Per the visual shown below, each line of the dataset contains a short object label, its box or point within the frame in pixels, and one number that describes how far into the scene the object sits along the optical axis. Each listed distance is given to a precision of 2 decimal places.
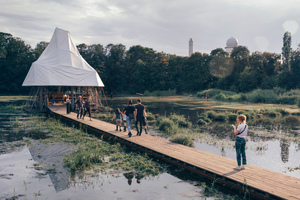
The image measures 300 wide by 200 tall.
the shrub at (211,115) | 23.71
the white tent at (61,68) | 28.06
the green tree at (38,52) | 71.38
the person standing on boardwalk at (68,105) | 22.77
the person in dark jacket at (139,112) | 12.82
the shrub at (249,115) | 24.45
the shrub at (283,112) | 27.42
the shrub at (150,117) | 23.35
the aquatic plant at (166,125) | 17.75
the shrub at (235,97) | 51.18
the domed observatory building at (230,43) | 93.31
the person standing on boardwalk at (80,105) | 19.42
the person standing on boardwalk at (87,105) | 18.50
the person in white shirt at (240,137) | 7.89
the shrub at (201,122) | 21.12
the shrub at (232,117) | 23.33
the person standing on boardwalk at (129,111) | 12.86
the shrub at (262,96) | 44.08
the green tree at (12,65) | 69.31
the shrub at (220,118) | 23.47
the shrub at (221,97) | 52.58
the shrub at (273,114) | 26.10
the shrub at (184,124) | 19.64
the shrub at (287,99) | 40.36
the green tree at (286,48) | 52.26
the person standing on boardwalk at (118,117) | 14.60
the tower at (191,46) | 128.75
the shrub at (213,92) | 57.36
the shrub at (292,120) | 21.39
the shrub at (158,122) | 19.73
